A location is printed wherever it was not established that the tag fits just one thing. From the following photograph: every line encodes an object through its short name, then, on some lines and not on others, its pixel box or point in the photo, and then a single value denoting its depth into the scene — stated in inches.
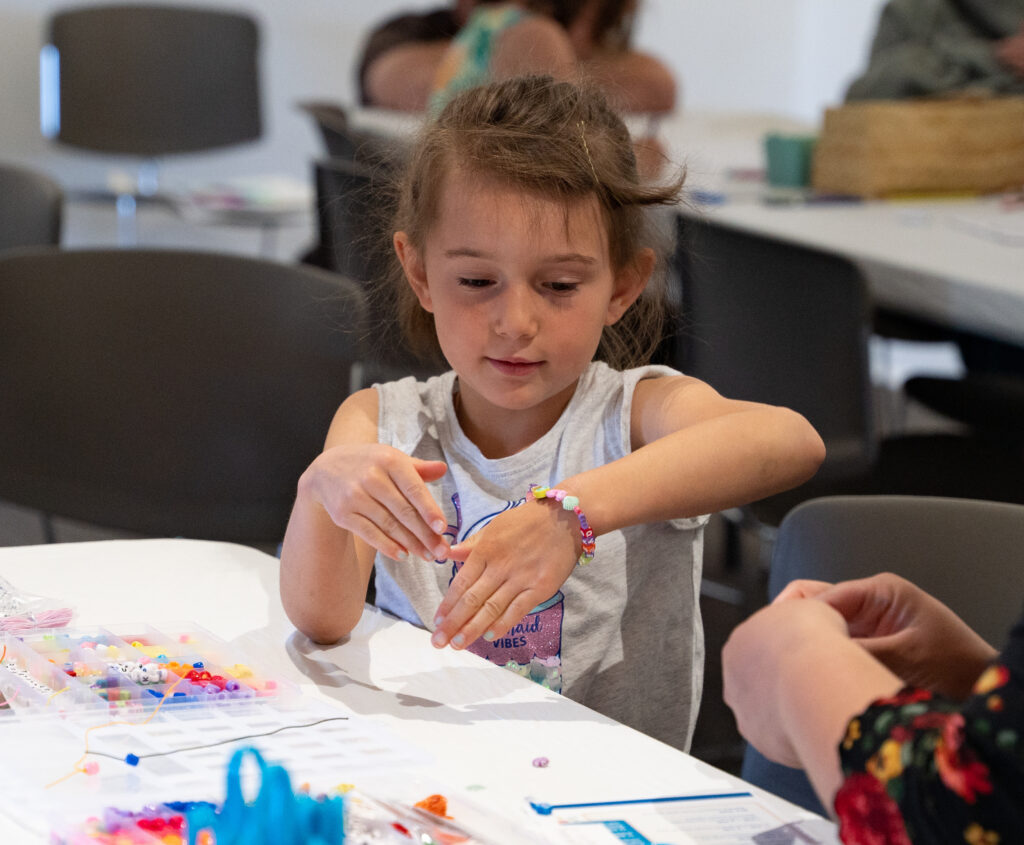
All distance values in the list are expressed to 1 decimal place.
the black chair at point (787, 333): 100.7
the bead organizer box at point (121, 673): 68.5
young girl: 71.6
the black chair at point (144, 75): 211.2
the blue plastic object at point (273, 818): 59.7
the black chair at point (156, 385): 95.8
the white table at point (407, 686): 66.5
